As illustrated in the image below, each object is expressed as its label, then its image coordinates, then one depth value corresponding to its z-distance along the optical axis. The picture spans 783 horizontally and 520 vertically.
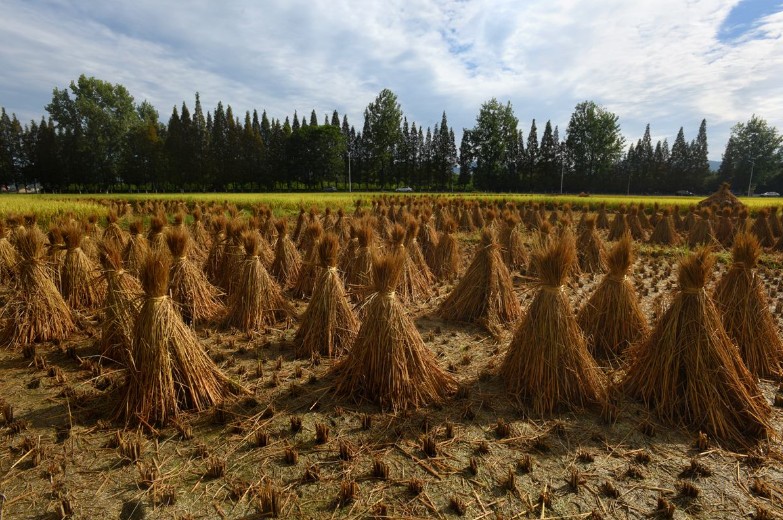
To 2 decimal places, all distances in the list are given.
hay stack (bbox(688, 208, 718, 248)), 11.89
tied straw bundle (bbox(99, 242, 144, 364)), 4.11
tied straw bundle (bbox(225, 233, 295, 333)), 5.41
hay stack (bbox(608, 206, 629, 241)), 12.69
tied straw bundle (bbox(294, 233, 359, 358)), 4.61
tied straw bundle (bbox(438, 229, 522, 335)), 5.78
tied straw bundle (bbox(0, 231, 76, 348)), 4.86
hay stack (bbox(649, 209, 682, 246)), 12.76
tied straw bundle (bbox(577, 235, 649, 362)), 4.61
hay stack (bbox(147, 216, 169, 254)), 6.51
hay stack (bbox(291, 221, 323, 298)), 6.90
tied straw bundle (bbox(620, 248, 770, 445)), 3.21
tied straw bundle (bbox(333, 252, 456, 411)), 3.55
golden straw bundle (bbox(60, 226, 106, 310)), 5.81
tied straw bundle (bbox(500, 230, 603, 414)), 3.56
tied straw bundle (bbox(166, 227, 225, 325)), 5.04
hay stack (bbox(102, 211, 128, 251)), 7.87
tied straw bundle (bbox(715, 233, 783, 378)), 4.21
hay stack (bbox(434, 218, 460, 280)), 8.47
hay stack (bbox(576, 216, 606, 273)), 9.09
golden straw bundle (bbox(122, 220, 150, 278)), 6.02
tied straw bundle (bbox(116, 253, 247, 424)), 3.25
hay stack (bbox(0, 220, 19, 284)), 6.72
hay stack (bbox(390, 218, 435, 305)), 6.20
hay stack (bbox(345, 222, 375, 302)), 5.79
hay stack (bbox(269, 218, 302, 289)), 7.45
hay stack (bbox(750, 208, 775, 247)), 12.03
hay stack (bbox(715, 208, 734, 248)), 12.49
